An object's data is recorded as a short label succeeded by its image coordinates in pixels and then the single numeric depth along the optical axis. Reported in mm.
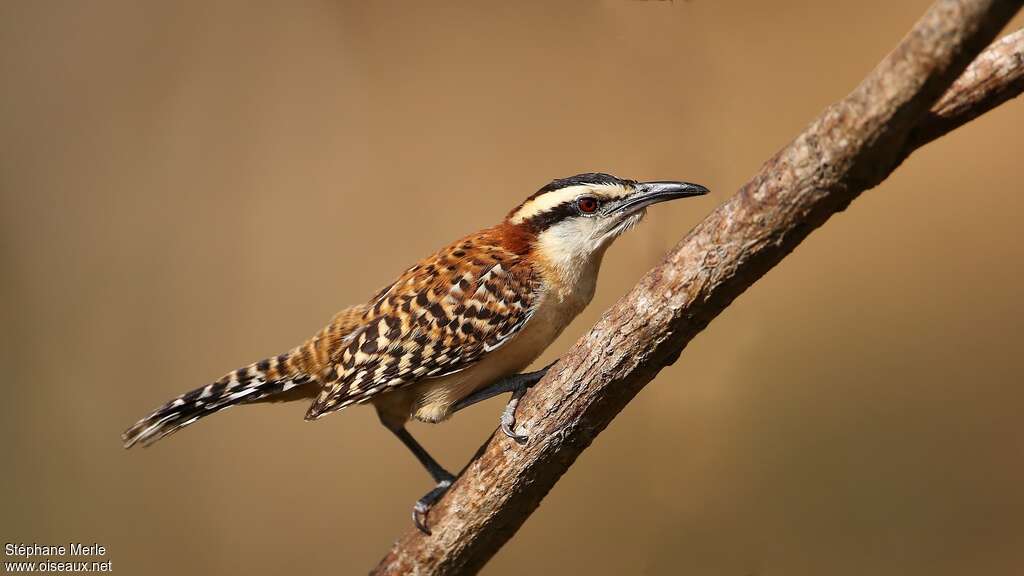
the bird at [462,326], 3820
